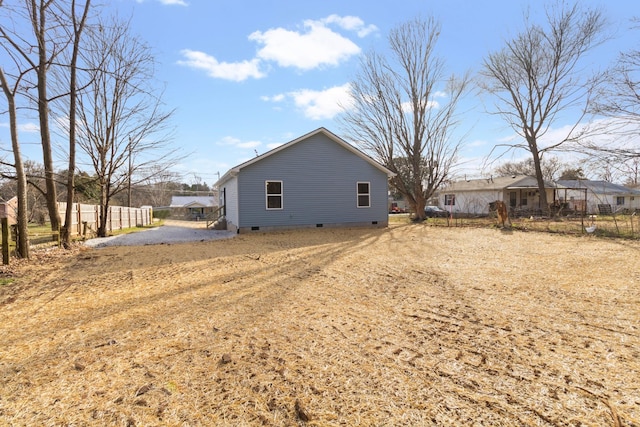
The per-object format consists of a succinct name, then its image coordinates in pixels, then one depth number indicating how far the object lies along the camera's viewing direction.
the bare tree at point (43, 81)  8.16
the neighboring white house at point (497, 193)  28.09
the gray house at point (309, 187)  14.64
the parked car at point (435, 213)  28.10
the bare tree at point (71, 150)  10.62
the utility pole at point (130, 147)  15.55
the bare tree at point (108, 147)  15.05
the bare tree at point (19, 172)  7.66
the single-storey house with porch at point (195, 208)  45.67
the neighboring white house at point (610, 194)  32.59
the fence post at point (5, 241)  6.93
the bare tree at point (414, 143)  20.66
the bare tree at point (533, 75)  20.69
